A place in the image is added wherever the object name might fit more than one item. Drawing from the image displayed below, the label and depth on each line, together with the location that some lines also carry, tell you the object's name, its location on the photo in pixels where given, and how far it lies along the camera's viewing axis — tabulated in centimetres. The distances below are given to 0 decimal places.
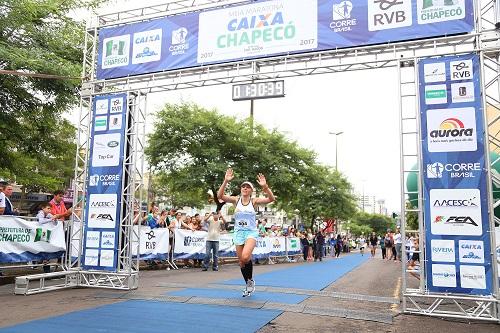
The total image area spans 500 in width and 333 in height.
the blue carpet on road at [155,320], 519
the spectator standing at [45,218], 1019
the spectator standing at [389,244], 2933
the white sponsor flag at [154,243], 1316
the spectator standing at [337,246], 3115
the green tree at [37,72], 1181
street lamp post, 5044
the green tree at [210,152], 2375
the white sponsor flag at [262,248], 1878
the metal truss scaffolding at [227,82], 705
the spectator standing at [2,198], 962
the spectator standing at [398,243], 2246
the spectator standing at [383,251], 2997
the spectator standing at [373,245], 3329
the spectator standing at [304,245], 2325
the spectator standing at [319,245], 2266
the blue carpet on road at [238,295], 754
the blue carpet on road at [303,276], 1025
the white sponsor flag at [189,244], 1456
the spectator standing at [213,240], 1383
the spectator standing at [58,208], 1091
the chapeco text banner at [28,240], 924
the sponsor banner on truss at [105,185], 916
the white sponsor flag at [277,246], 2039
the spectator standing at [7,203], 998
